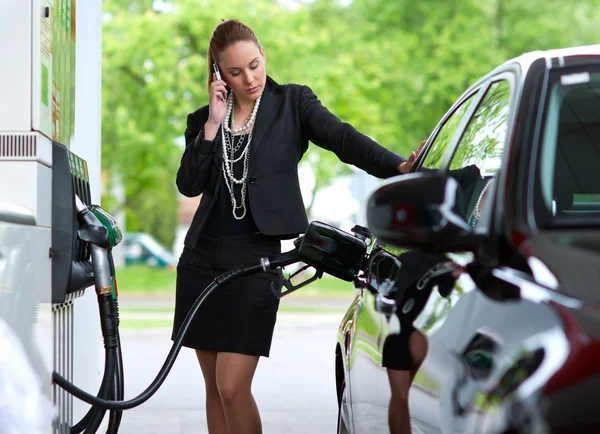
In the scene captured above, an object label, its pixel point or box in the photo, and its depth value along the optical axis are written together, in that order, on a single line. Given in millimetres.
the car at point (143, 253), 41125
